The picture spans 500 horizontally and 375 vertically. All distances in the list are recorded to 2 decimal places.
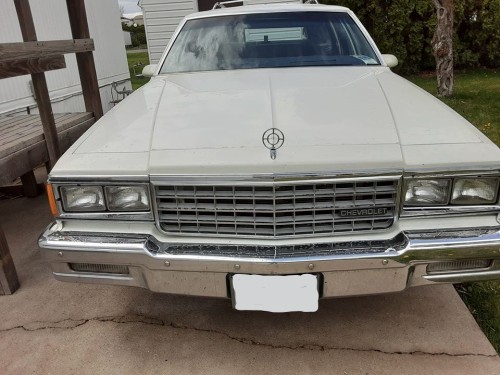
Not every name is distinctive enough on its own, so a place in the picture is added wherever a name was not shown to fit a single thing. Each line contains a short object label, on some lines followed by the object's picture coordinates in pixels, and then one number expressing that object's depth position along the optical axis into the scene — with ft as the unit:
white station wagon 6.65
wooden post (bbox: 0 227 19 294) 9.81
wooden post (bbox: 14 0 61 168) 11.68
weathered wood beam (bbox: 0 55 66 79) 10.17
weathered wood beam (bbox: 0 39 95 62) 10.07
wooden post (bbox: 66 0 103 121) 15.20
